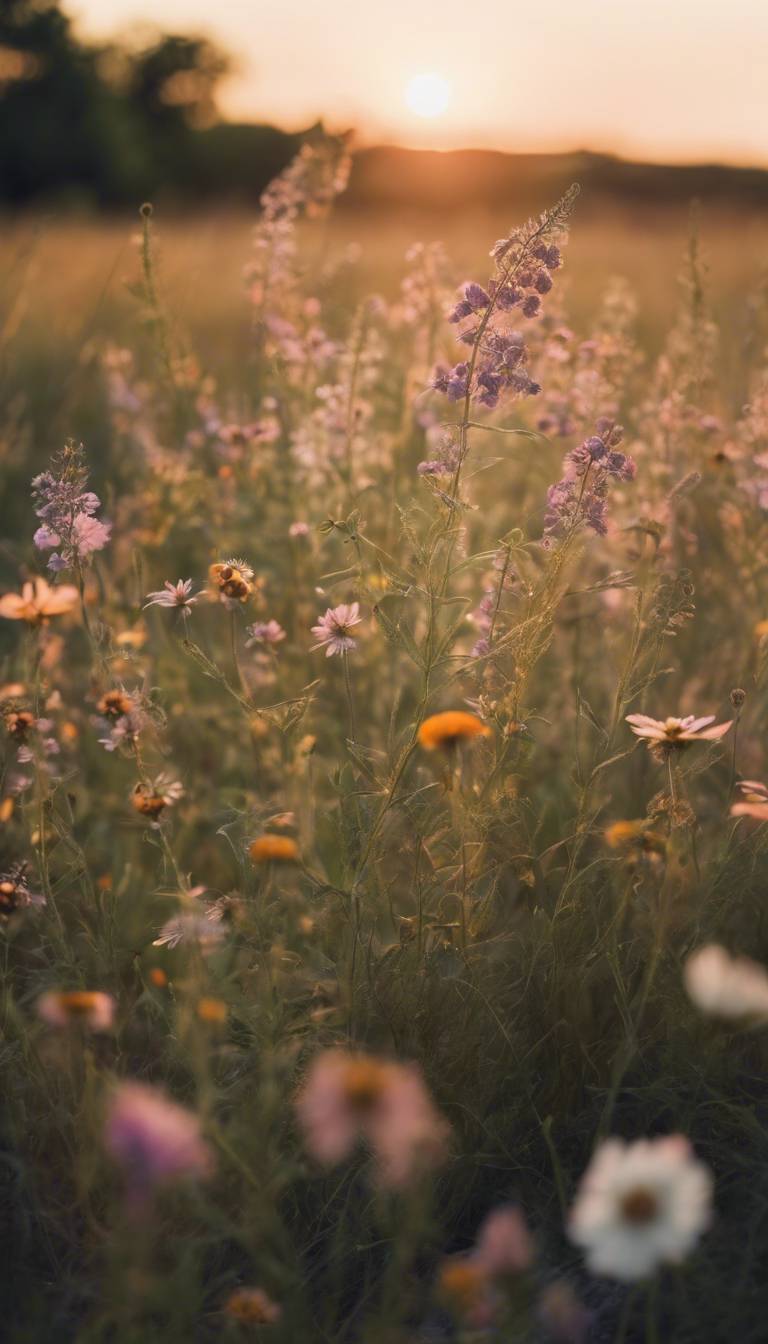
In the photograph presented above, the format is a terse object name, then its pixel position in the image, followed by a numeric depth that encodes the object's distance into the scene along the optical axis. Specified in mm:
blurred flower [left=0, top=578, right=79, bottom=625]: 970
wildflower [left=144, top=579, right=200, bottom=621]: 995
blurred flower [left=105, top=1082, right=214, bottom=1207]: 702
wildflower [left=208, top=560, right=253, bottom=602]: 998
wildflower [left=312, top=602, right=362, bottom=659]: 994
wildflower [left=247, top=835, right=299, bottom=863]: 907
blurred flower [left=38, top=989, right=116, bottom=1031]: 801
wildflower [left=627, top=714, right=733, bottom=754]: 925
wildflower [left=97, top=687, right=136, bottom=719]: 1004
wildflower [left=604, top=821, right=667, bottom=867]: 950
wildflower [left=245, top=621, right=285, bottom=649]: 1069
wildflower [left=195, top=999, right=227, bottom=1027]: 839
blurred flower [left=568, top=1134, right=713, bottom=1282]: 713
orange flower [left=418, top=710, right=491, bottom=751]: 905
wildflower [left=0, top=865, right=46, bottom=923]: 987
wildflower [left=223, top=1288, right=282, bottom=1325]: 815
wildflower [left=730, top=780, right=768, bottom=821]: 918
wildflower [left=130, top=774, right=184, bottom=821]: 980
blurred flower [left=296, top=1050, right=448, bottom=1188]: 710
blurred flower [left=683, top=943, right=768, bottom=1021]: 767
